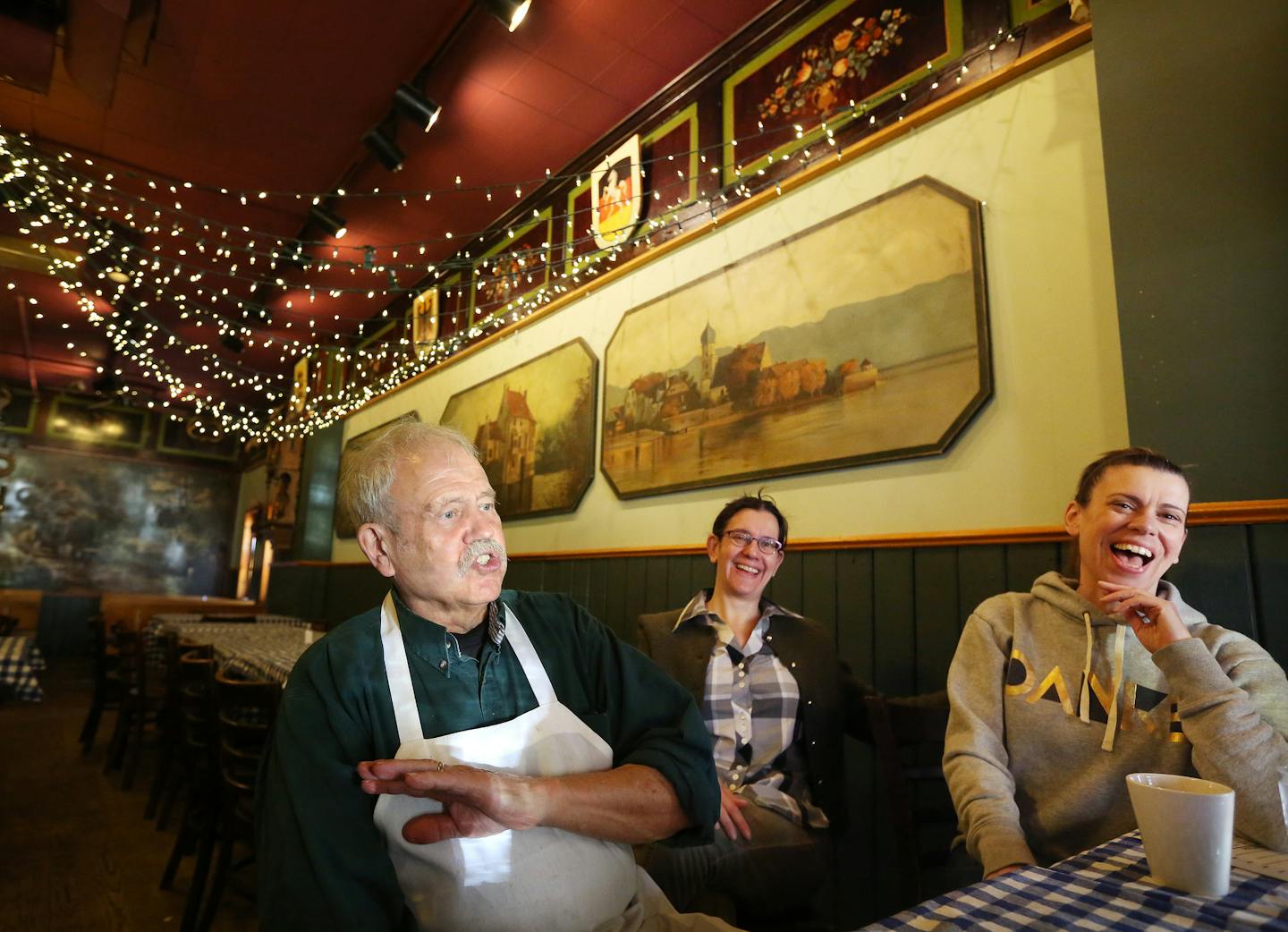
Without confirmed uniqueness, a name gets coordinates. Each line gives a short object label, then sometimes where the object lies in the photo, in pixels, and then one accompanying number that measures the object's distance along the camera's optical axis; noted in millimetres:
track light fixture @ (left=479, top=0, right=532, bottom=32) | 3506
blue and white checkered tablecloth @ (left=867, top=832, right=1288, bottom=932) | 708
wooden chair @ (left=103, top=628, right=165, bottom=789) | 4516
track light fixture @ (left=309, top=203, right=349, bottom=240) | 5676
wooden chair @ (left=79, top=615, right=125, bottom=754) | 5398
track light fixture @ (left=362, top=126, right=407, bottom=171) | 4785
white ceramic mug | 773
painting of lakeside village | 2793
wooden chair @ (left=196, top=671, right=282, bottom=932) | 2359
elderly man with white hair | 996
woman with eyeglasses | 1766
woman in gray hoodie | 1249
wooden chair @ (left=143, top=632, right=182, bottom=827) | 3777
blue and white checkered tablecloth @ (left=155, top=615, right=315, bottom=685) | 3368
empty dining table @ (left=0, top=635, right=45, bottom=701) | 3906
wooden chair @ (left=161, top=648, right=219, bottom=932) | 2688
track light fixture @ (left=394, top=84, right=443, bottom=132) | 4406
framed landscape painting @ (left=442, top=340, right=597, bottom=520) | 4828
